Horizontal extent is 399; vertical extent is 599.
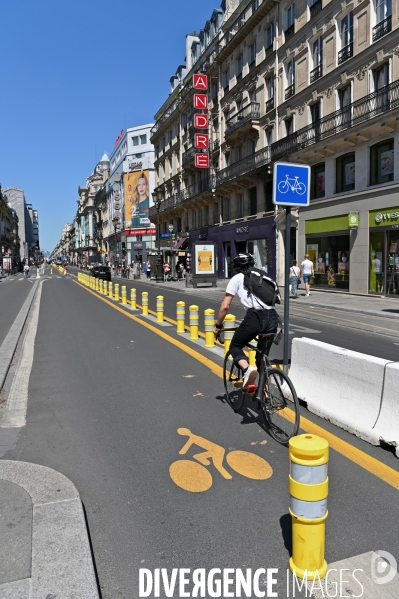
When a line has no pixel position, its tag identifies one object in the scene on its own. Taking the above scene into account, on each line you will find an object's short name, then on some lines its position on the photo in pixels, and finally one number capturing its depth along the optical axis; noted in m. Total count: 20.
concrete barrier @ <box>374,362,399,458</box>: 4.12
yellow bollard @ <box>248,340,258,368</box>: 6.55
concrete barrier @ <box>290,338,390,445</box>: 4.41
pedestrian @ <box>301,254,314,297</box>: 21.30
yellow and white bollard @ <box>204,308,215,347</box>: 8.84
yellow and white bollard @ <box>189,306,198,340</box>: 9.97
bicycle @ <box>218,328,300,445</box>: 4.39
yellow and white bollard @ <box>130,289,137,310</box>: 17.47
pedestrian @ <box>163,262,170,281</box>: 39.70
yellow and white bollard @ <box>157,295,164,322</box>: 13.34
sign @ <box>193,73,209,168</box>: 38.31
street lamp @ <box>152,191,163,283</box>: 39.75
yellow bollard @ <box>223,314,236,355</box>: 7.36
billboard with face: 72.19
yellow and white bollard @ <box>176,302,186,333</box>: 11.14
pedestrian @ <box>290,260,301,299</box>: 20.56
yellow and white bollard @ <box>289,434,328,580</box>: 2.38
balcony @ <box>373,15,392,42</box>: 19.06
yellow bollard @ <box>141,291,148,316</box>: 15.37
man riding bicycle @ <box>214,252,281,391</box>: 4.79
